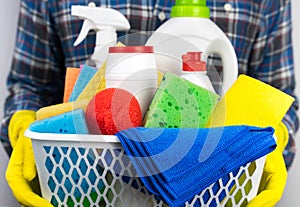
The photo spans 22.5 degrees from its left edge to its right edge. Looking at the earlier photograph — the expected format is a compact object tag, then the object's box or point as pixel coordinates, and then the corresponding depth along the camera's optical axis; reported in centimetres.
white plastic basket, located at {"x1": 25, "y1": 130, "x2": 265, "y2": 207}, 102
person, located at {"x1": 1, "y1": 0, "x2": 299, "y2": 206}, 152
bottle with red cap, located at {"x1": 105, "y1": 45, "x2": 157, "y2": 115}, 106
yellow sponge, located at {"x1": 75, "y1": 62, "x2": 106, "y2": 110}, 108
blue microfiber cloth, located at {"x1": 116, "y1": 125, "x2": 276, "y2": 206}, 99
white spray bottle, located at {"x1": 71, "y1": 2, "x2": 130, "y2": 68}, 118
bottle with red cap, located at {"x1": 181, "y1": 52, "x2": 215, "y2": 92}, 109
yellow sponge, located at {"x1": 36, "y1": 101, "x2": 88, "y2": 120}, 109
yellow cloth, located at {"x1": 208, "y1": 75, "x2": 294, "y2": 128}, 109
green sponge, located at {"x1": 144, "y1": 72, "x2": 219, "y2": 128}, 103
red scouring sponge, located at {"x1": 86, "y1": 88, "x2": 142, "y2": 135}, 103
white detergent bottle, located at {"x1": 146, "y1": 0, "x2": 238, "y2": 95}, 116
